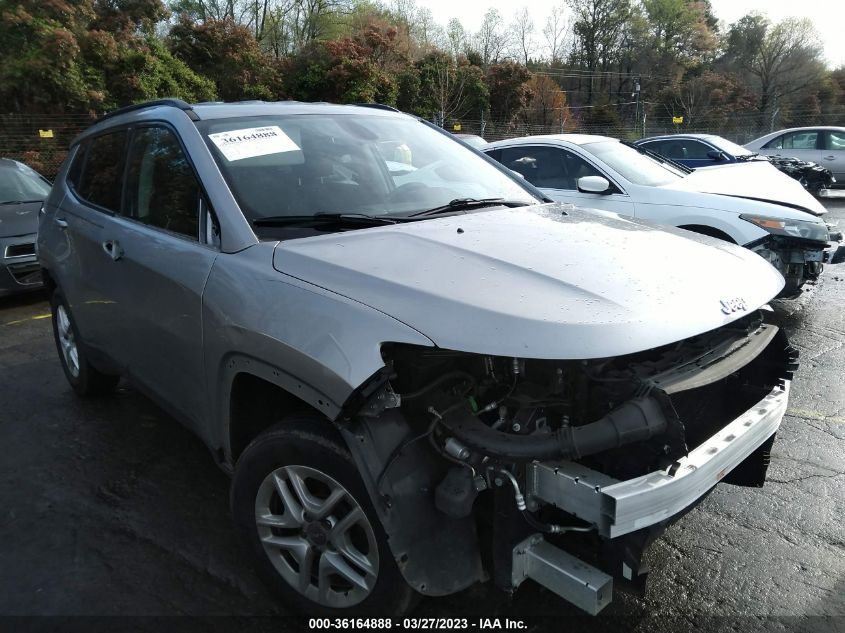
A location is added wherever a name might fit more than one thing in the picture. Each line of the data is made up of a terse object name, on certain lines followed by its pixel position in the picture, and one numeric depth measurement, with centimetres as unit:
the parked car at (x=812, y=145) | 1554
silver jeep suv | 193
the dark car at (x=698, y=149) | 1170
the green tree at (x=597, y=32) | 5300
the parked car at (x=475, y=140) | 1178
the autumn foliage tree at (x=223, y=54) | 2283
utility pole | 3282
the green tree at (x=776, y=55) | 4444
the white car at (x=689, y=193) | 586
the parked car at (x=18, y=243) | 721
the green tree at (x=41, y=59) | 1647
